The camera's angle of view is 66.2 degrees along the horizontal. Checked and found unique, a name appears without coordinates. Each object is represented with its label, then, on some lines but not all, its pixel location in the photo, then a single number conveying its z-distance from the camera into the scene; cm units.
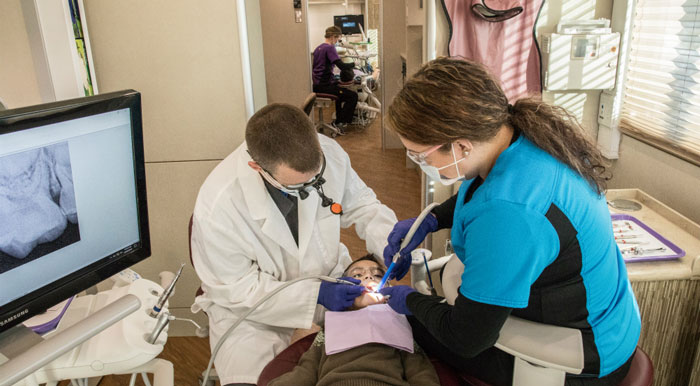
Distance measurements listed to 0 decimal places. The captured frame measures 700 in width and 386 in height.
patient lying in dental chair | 125
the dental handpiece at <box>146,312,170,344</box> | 105
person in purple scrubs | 638
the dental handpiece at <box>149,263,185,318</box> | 110
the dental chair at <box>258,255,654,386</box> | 108
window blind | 193
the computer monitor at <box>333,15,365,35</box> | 865
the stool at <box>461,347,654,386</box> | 124
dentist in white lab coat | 149
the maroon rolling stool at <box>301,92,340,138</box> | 625
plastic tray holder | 169
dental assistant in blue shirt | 103
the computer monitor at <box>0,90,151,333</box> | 89
